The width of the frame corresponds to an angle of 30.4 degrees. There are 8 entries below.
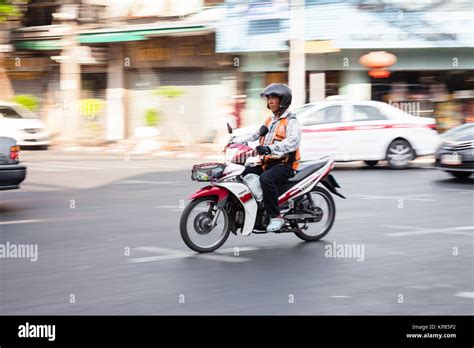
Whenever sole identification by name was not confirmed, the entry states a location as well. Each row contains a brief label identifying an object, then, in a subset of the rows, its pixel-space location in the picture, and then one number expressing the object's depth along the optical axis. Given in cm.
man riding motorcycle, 902
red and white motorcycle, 886
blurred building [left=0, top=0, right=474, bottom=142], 2639
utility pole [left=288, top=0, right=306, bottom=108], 2516
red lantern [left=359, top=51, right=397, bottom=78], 2605
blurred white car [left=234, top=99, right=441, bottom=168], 1942
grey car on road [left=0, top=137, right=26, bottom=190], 1211
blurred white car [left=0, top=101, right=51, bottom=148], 2659
